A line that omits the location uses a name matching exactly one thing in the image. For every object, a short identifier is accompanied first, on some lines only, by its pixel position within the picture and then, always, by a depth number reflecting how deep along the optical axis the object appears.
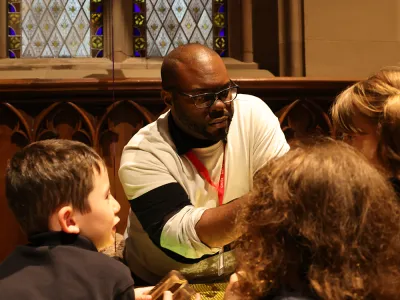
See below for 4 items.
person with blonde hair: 2.45
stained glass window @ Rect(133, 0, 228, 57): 4.31
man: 2.65
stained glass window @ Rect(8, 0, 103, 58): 4.24
